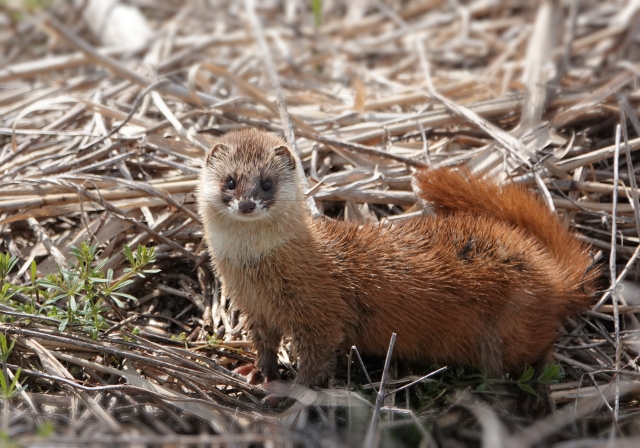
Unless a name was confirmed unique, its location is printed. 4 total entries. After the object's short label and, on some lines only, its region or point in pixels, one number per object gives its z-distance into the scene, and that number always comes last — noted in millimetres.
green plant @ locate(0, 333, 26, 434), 6155
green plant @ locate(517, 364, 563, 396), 8406
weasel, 8453
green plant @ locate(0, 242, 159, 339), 7898
